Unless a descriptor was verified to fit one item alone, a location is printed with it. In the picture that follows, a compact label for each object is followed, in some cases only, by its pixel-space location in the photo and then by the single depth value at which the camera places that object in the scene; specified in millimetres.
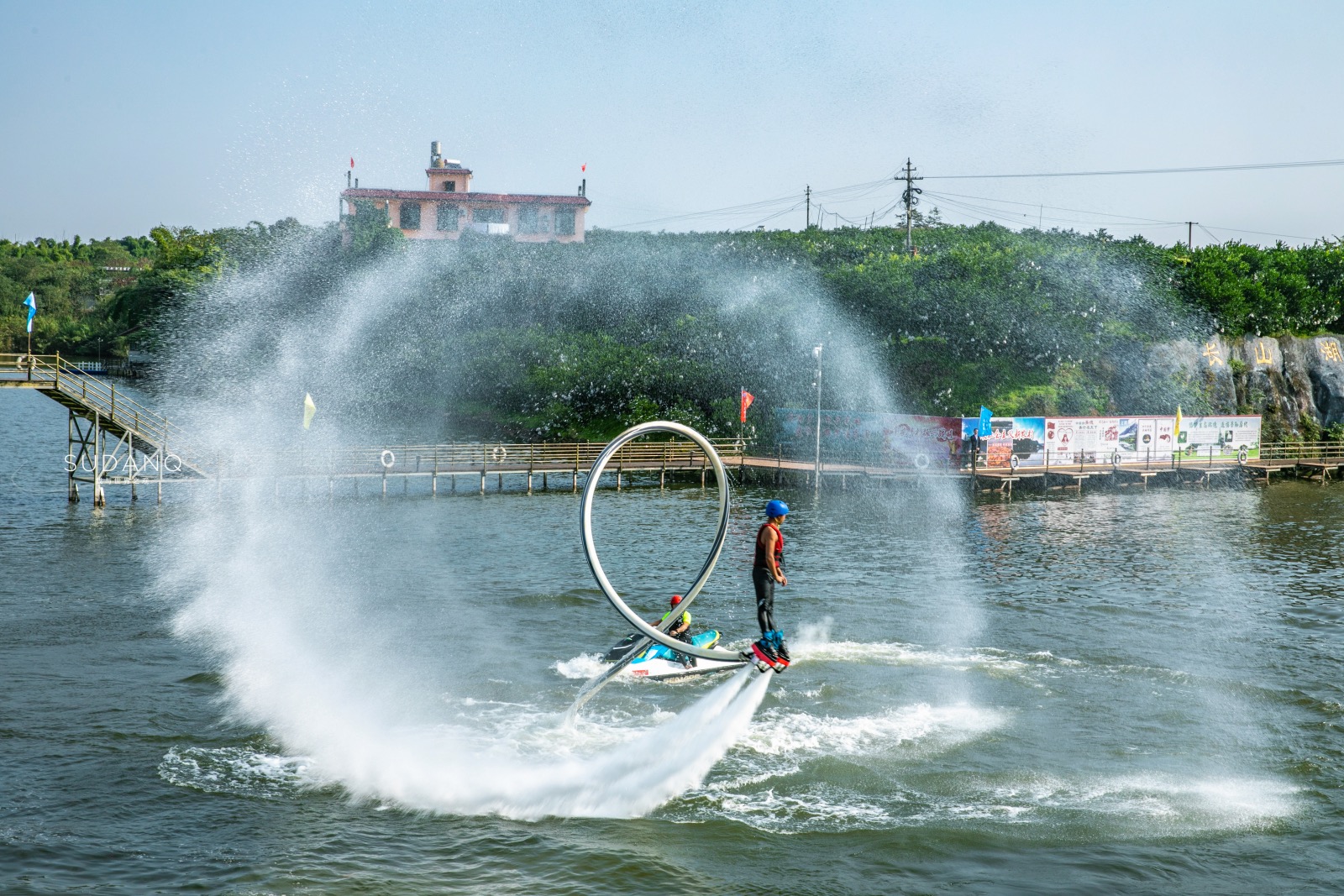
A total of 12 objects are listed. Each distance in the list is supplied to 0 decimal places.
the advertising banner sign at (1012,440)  69062
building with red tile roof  114812
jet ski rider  25031
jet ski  27406
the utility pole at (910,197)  97831
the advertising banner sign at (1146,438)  74188
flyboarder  19219
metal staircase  52281
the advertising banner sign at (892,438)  68562
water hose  16623
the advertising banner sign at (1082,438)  71562
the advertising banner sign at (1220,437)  76750
